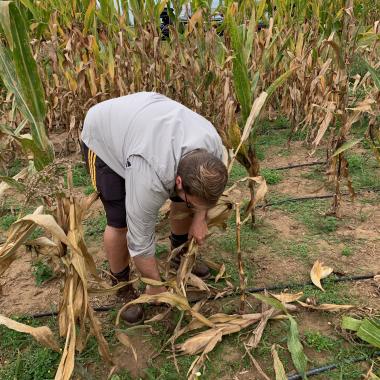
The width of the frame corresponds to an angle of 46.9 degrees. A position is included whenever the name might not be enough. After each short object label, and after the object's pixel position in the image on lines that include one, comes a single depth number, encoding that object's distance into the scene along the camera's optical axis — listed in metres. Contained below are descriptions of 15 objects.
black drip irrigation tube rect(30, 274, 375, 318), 2.38
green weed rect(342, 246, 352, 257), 2.61
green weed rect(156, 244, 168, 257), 2.76
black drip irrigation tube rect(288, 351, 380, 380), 1.88
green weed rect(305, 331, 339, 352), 2.00
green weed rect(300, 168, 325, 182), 3.56
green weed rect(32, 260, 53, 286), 2.56
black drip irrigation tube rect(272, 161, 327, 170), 3.72
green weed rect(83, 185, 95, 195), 3.64
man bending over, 1.69
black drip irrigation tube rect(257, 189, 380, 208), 3.22
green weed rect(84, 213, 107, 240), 3.03
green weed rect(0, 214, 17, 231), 3.21
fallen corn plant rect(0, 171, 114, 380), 1.60
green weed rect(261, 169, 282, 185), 3.55
